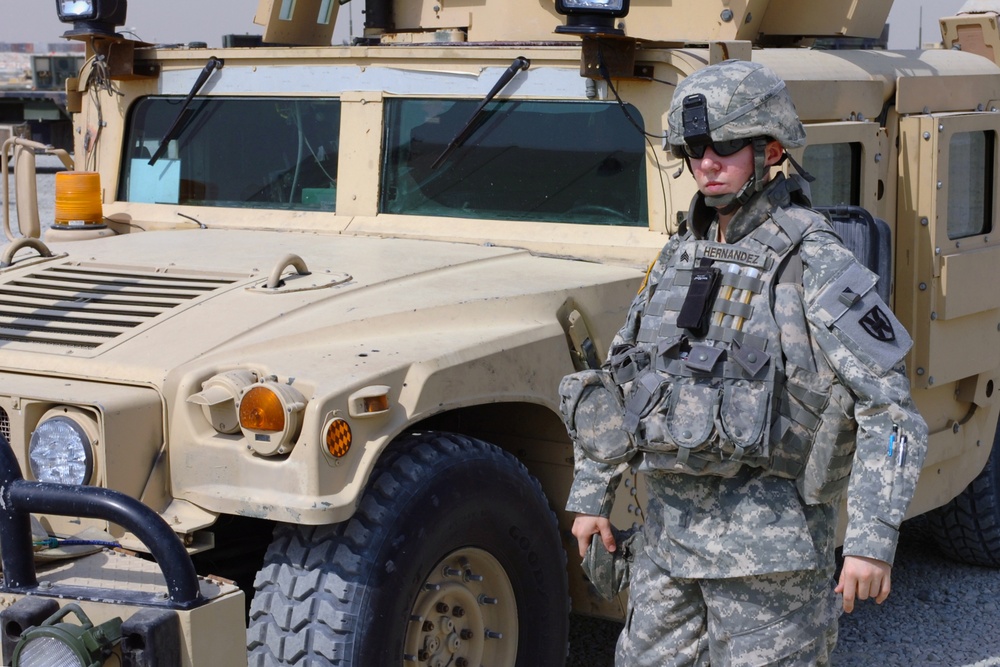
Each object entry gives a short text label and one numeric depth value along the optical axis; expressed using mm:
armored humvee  2770
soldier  2453
